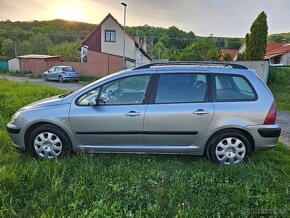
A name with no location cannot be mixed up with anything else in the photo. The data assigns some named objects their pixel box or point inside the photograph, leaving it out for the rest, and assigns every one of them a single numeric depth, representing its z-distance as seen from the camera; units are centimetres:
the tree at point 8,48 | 5741
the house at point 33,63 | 2898
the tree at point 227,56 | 3425
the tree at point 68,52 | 4264
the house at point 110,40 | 2952
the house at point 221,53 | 3941
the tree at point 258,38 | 1597
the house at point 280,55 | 3428
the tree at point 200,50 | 4062
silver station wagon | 397
